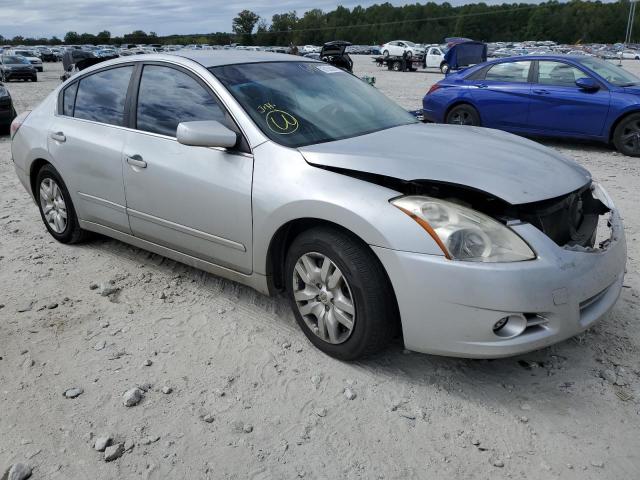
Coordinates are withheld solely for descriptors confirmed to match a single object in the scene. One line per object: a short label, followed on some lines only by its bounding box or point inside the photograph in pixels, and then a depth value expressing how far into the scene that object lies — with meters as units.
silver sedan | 2.59
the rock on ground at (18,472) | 2.31
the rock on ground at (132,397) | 2.76
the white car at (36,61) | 39.53
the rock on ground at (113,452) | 2.41
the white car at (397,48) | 42.22
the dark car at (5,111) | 11.77
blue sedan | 8.56
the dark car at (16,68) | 28.83
